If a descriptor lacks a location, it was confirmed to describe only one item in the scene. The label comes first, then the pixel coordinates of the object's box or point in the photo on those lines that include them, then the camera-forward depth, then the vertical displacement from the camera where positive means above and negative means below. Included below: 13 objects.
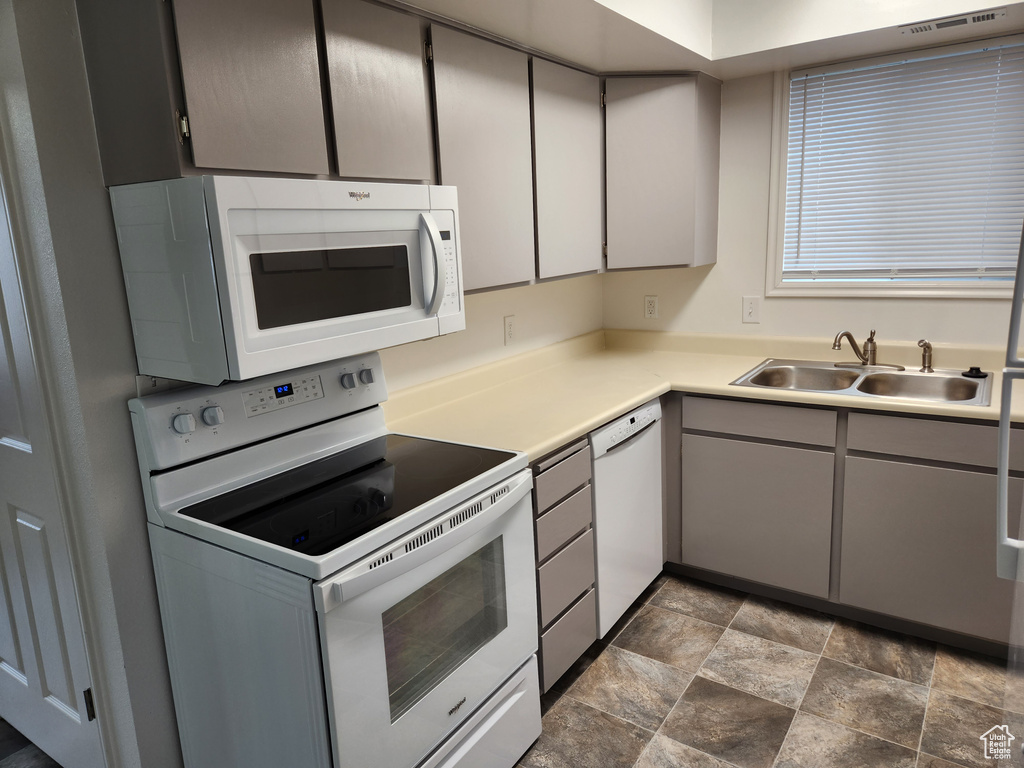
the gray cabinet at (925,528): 2.22 -0.97
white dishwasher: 2.31 -0.93
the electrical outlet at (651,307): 3.38 -0.31
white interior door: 1.60 -0.79
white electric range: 1.34 -0.67
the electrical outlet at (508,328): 2.84 -0.32
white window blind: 2.58 +0.23
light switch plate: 3.12 -0.32
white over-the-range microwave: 1.32 -0.02
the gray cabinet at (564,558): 2.01 -0.92
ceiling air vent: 2.26 +0.67
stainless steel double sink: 2.52 -0.57
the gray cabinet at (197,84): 1.31 +0.35
